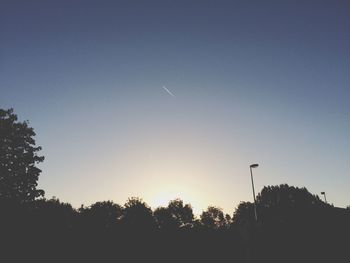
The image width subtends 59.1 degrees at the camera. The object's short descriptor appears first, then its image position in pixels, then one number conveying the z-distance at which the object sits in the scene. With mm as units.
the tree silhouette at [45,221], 24484
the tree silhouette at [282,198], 88438
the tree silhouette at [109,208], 95500
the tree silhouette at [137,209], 76262
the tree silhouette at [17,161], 39062
